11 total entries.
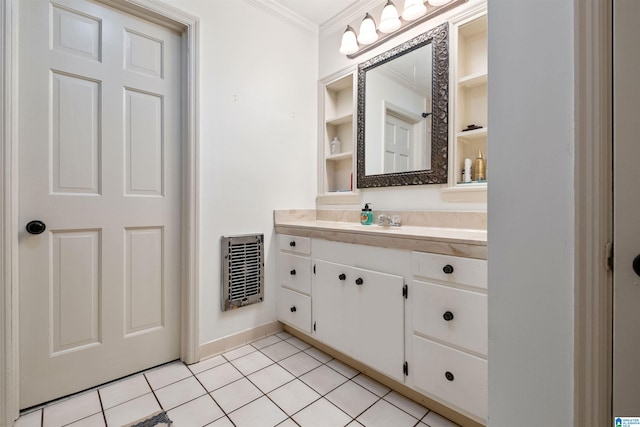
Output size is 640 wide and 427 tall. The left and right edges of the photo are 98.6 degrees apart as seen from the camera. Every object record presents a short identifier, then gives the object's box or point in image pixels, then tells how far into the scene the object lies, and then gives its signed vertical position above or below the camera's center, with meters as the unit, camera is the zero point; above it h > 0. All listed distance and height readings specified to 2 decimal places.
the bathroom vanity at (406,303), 1.15 -0.47
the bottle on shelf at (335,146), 2.43 +0.59
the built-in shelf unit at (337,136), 2.36 +0.67
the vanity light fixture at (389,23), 1.72 +1.28
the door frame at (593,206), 0.50 +0.01
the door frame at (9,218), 1.20 -0.03
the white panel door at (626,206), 0.48 +0.01
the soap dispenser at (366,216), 2.04 -0.03
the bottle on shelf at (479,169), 1.60 +0.25
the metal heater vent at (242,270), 1.91 -0.42
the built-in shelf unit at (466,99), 1.62 +0.69
